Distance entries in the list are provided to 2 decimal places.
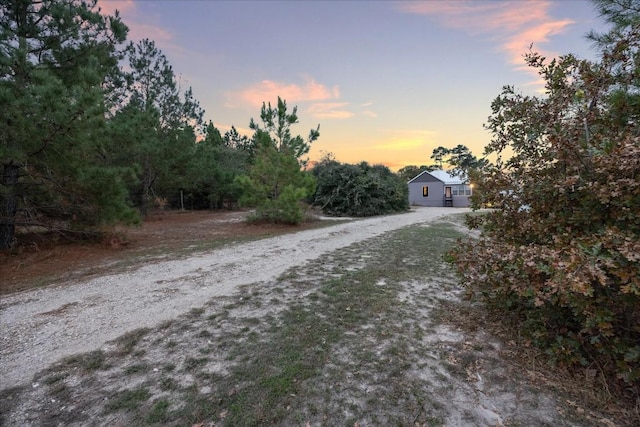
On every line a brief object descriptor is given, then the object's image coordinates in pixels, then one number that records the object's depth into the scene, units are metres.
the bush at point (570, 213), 1.80
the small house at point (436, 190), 28.27
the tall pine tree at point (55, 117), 4.99
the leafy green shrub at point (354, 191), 16.55
